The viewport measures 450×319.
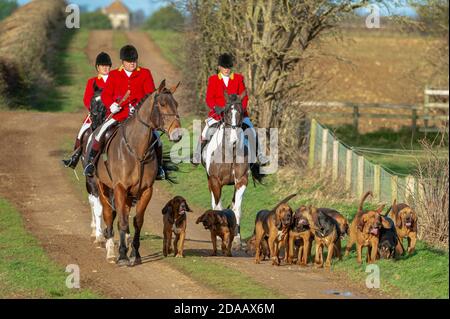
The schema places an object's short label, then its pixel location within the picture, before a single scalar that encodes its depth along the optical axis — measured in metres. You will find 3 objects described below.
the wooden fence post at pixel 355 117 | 38.49
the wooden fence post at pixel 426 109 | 39.06
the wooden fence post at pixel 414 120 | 38.50
